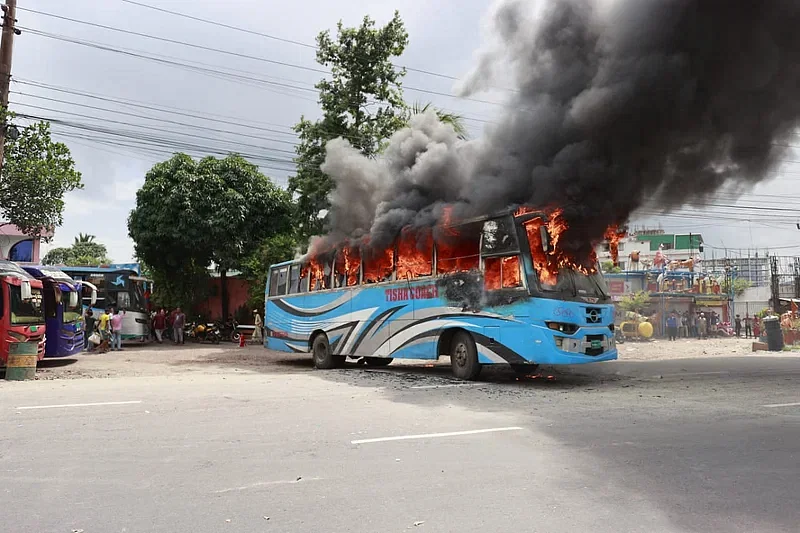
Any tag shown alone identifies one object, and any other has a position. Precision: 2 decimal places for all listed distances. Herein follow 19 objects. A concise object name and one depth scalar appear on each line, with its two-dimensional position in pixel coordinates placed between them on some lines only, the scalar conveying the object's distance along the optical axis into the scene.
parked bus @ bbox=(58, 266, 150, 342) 24.03
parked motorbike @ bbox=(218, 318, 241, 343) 27.40
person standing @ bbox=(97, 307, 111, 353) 21.48
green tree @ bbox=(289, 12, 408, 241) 21.20
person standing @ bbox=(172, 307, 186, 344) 25.39
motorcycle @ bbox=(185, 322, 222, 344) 26.33
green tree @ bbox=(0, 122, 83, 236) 14.91
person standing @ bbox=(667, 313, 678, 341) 29.03
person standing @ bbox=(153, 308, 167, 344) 25.94
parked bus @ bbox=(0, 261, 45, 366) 13.16
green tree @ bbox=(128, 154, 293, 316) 25.17
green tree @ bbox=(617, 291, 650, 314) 28.77
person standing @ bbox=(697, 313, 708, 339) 30.56
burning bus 10.38
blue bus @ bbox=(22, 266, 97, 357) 15.99
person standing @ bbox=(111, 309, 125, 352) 22.05
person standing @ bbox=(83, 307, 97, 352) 21.48
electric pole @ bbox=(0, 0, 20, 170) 14.18
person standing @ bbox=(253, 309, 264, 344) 26.45
